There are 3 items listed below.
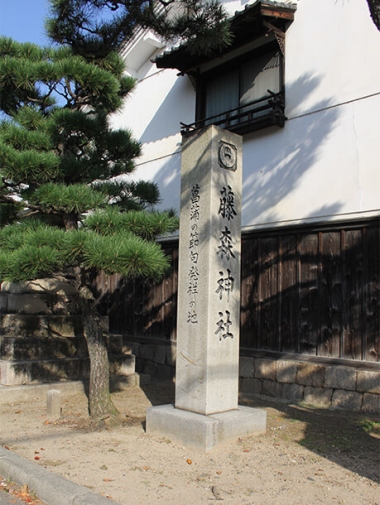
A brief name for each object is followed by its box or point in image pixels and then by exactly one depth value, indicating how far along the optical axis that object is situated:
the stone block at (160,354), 10.43
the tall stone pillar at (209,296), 5.66
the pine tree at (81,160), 5.87
